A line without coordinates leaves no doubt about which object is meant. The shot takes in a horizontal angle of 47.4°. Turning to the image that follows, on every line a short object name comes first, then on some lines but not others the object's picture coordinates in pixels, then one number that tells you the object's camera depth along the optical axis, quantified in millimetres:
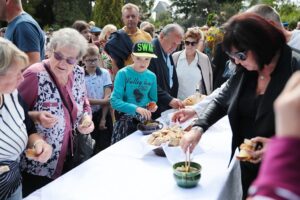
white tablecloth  1704
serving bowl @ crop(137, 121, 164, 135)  2605
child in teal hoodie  2803
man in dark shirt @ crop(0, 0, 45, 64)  2717
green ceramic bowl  1739
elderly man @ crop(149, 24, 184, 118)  3248
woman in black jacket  1539
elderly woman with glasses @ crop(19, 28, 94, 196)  2018
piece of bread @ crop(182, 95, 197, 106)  3052
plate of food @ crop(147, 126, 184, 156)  2143
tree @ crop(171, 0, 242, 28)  38031
